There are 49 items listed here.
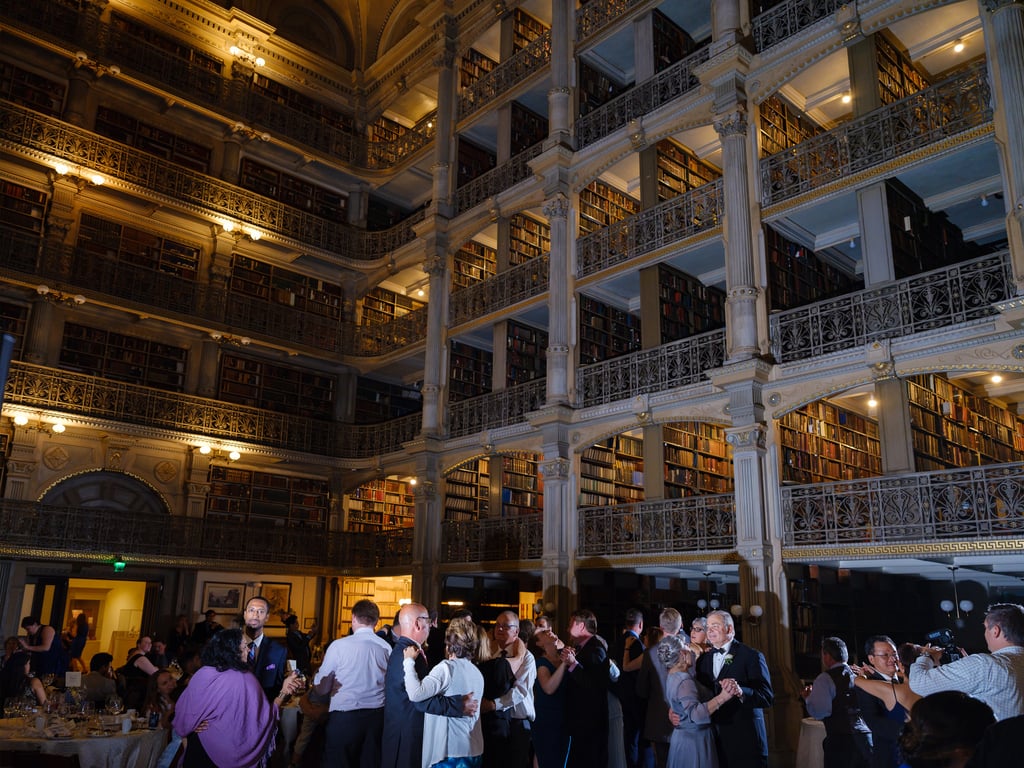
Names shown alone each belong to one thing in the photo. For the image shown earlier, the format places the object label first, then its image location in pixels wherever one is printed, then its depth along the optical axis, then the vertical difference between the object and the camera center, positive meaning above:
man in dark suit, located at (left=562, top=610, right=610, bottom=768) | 5.08 -0.74
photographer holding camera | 3.20 -0.32
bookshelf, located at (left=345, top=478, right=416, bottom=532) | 17.19 +1.52
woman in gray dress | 4.10 -0.61
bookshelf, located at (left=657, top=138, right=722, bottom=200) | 12.57 +6.34
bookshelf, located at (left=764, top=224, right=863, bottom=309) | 10.70 +4.18
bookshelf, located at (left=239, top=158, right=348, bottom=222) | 17.23 +8.17
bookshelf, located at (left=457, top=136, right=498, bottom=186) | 16.50 +8.31
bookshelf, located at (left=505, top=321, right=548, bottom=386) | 14.45 +3.96
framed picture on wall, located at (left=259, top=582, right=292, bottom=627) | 15.41 -0.37
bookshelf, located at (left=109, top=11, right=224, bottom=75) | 15.78 +10.28
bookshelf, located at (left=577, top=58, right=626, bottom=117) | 13.91 +8.27
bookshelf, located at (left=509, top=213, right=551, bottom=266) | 14.87 +6.15
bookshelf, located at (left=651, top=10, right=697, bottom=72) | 12.84 +8.41
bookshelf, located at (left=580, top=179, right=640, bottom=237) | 13.62 +6.27
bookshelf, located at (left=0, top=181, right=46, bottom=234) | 14.02 +6.15
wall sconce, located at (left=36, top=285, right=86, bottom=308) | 13.75 +4.54
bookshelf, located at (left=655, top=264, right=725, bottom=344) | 12.07 +4.13
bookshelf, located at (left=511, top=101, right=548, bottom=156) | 15.40 +8.37
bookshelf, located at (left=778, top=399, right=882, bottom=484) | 10.62 +1.91
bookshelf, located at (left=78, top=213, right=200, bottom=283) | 14.90 +5.99
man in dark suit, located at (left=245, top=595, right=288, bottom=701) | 4.58 -0.40
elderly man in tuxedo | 4.40 -0.59
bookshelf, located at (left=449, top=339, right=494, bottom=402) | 15.33 +3.88
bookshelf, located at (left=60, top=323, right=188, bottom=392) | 14.42 +3.85
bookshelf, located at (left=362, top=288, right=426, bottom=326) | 18.36 +6.01
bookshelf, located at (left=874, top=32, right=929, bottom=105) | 10.18 +6.47
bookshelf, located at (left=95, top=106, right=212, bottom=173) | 15.41 +8.22
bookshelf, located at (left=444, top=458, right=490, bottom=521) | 15.02 +1.62
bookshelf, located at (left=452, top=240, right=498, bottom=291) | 15.97 +6.11
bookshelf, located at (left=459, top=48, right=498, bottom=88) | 16.64 +10.18
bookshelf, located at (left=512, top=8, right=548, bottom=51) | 15.63 +10.34
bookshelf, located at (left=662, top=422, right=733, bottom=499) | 11.87 +1.83
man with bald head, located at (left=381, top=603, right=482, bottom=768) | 3.91 -0.60
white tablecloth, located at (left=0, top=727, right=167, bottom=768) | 5.02 -1.04
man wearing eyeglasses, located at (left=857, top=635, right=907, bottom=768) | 4.38 -0.65
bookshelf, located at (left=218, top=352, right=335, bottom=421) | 16.20 +3.78
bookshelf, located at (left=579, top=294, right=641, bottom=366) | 13.03 +4.00
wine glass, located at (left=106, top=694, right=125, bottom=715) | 5.75 -0.88
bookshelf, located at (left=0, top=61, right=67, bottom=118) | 14.25 +8.31
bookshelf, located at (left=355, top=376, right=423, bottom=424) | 17.92 +3.89
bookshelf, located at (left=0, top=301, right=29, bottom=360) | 13.74 +4.16
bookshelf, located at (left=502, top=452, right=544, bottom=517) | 14.18 +1.65
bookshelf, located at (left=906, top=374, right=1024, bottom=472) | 9.83 +2.06
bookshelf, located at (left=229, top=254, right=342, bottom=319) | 16.72 +5.95
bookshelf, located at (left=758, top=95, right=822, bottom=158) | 11.25 +6.36
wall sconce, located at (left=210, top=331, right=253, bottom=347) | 15.48 +4.42
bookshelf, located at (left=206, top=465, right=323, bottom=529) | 15.50 +1.51
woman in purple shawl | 3.71 -0.60
